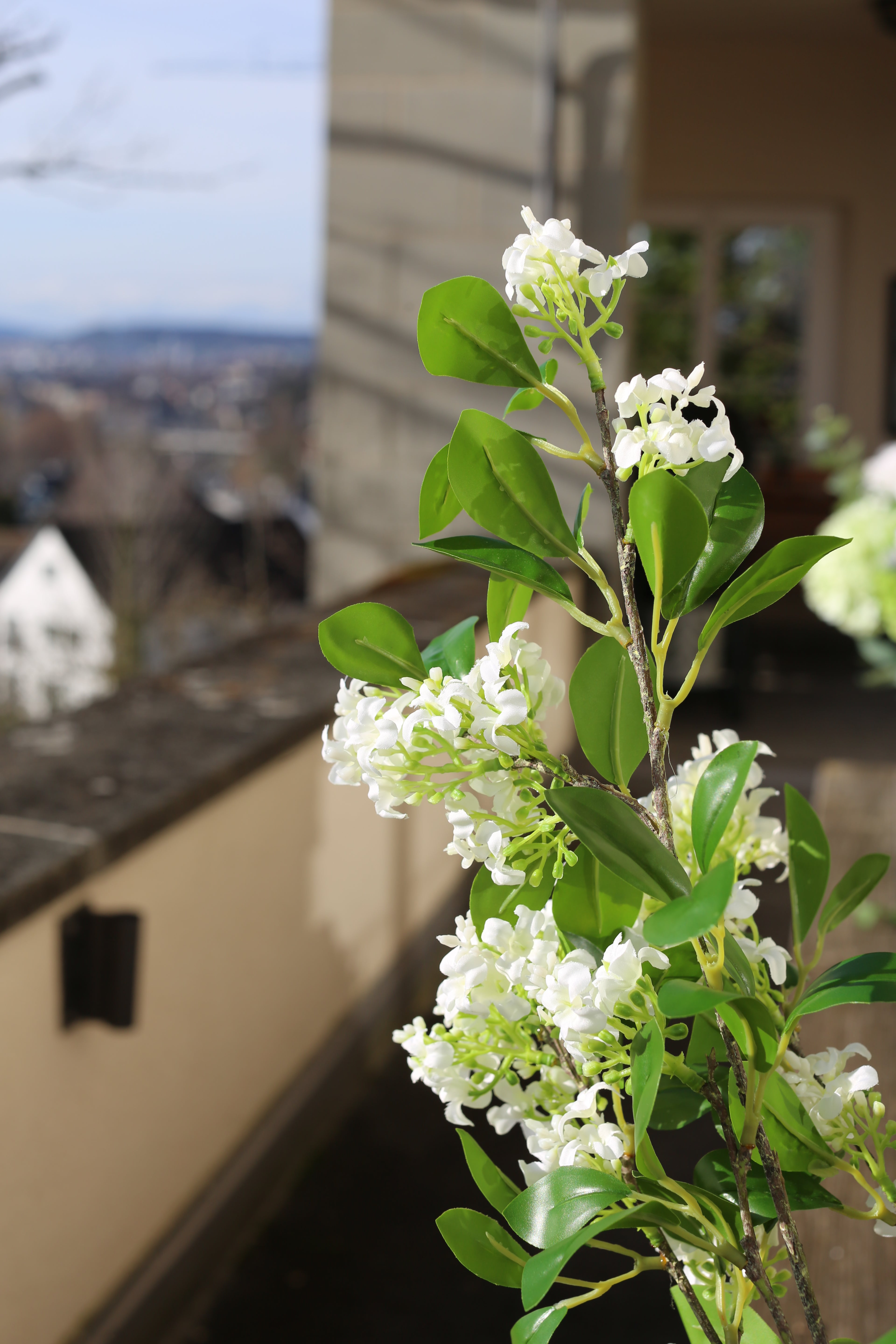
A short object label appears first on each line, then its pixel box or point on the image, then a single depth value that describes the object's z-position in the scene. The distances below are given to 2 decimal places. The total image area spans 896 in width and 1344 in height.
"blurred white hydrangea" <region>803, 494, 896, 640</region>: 1.55
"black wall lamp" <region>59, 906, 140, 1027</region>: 1.34
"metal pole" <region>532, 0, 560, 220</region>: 3.68
